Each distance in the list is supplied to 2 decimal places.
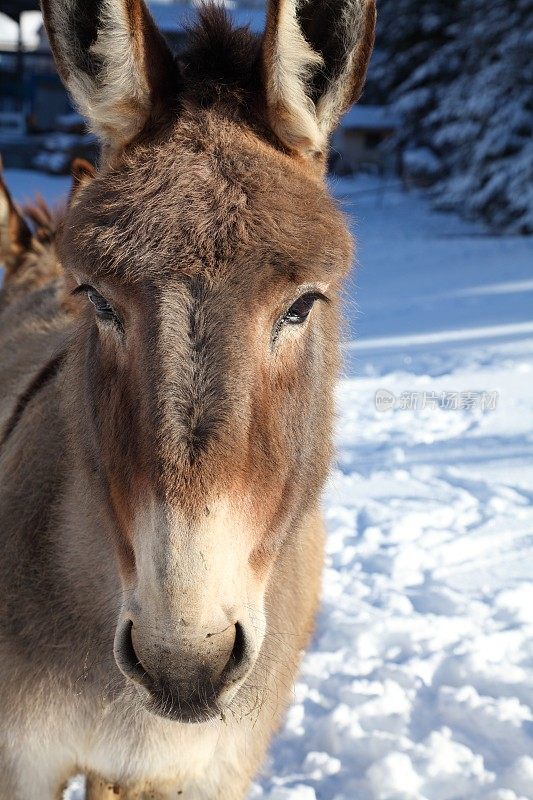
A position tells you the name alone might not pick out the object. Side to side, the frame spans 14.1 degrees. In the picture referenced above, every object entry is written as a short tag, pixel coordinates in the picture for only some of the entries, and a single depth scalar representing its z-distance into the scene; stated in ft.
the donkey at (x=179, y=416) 4.93
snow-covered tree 51.89
